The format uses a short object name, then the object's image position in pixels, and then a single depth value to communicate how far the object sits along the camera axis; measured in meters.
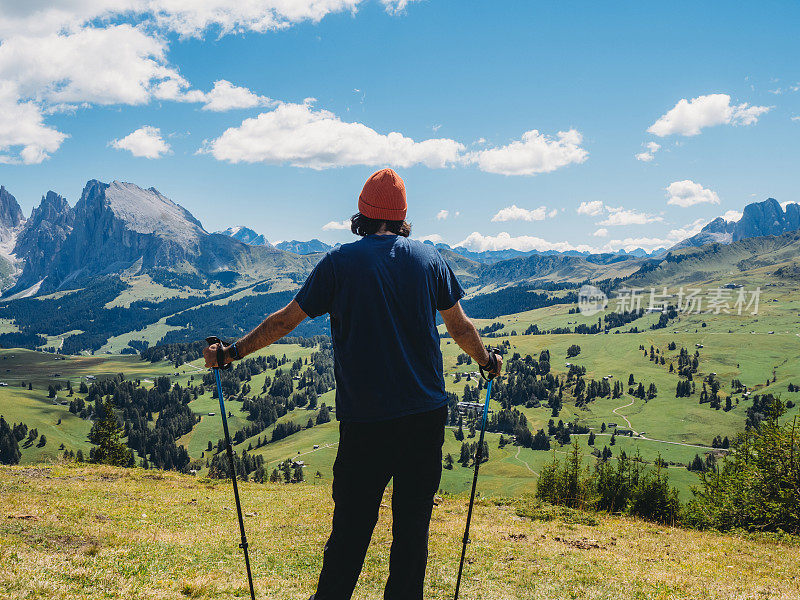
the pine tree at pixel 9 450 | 162.75
